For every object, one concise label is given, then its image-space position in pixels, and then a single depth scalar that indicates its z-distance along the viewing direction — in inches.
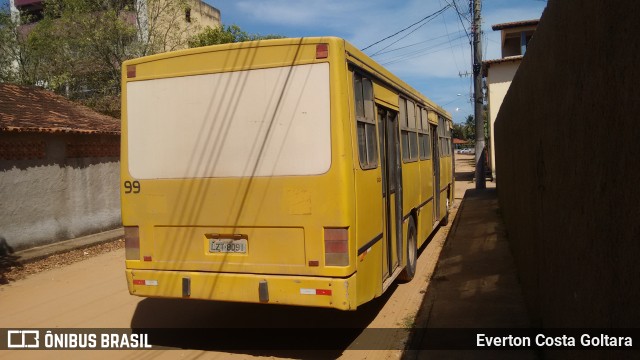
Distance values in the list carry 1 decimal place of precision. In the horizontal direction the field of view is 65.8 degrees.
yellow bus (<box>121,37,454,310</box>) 181.5
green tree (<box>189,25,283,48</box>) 1105.9
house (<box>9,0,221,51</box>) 954.7
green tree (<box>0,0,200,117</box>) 879.1
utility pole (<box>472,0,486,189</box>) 824.3
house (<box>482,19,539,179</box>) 1098.1
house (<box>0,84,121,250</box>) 422.0
